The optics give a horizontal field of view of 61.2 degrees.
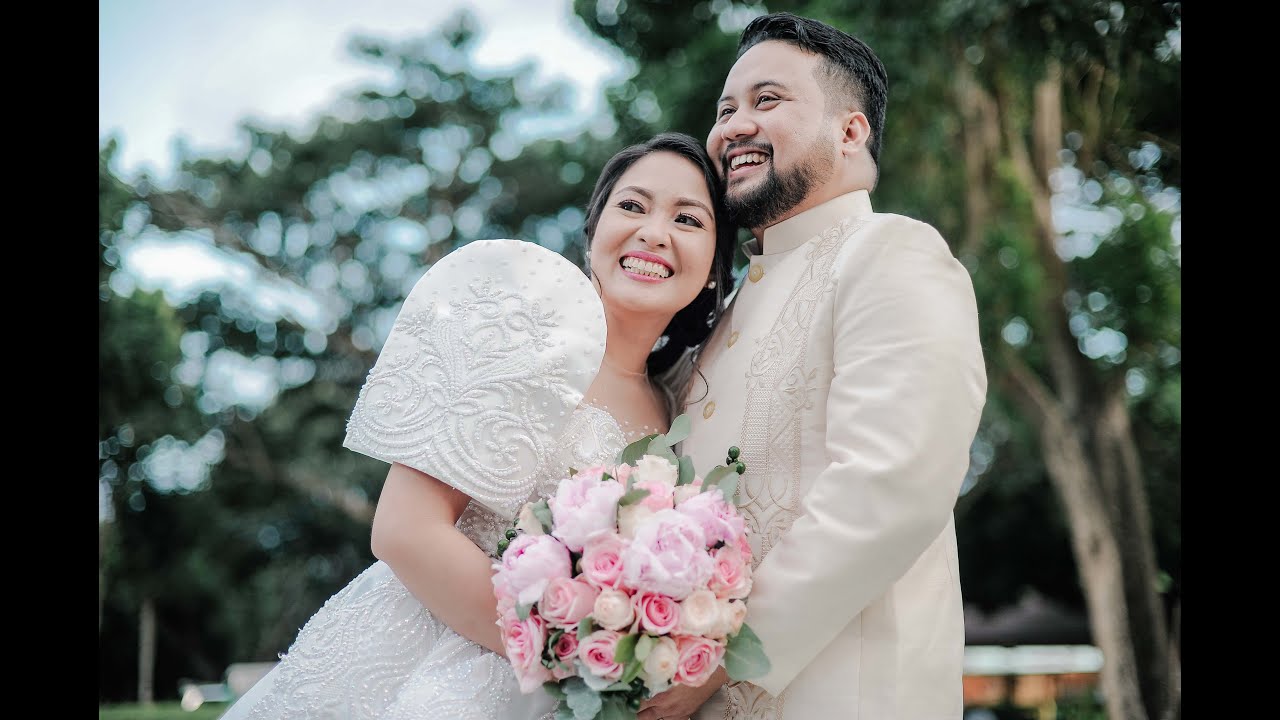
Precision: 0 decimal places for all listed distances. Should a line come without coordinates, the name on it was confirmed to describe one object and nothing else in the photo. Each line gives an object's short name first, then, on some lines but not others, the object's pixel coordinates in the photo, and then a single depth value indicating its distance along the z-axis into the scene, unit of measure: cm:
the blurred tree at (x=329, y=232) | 1716
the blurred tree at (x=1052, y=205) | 1009
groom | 235
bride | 246
